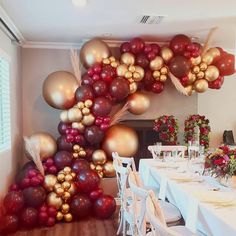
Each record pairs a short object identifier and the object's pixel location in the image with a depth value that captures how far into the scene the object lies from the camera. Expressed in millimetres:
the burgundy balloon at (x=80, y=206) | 3660
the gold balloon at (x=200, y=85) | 4379
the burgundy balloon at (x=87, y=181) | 3713
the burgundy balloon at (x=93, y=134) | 3990
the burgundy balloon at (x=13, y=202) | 3359
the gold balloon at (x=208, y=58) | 4324
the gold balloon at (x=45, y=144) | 3992
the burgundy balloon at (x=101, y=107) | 3932
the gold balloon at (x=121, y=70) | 4086
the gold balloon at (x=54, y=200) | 3639
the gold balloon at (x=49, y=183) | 3684
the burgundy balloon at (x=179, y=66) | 4139
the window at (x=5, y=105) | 3711
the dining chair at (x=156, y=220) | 1221
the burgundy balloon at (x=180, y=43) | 4184
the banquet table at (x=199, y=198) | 1686
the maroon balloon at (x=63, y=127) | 4137
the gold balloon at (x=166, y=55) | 4250
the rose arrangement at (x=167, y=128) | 4391
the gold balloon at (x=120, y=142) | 4203
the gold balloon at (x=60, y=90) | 4145
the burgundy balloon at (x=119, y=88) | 3979
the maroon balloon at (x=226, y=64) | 4391
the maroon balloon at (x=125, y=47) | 4254
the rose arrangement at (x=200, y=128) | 4449
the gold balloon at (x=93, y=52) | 4137
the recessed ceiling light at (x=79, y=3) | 2941
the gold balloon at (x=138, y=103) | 4379
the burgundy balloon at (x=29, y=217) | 3445
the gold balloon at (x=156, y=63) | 4219
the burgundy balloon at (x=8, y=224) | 3275
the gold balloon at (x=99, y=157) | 4133
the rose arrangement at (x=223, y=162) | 2199
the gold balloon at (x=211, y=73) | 4340
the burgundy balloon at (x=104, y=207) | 3694
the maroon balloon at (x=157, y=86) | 4410
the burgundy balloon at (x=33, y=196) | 3506
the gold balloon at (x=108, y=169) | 4219
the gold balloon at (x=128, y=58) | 4190
